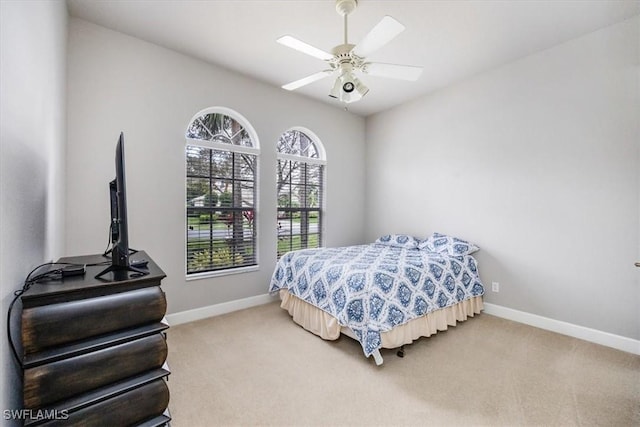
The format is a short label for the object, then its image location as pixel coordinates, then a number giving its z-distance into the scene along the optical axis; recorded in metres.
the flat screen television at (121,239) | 1.37
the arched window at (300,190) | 4.02
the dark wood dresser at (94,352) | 0.99
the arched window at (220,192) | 3.23
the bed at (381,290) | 2.34
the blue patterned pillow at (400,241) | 3.85
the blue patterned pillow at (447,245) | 3.38
